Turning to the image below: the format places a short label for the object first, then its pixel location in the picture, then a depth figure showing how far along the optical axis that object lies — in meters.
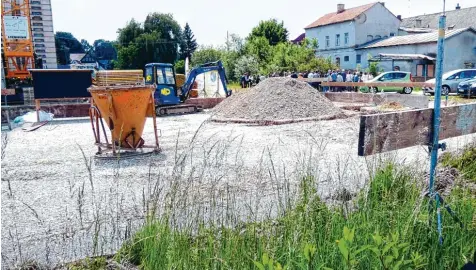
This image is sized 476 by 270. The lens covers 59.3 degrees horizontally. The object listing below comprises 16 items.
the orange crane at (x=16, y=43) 22.92
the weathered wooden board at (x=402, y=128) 3.01
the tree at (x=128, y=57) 66.88
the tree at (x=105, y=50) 90.44
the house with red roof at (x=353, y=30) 51.16
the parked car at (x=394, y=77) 29.02
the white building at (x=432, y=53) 39.41
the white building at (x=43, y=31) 27.67
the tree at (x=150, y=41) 66.94
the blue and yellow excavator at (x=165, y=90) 18.34
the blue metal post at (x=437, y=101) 3.14
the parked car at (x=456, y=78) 25.20
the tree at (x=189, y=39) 90.88
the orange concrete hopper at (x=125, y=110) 8.05
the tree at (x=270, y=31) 61.19
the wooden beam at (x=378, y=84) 18.58
